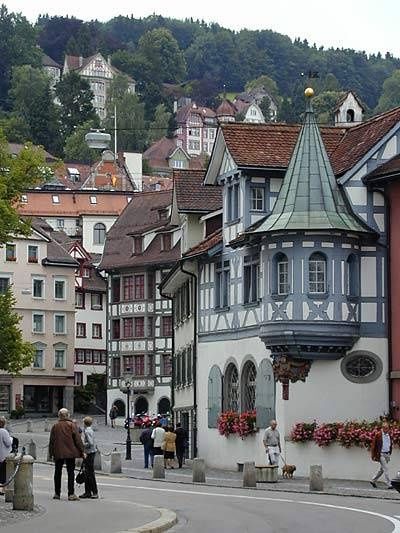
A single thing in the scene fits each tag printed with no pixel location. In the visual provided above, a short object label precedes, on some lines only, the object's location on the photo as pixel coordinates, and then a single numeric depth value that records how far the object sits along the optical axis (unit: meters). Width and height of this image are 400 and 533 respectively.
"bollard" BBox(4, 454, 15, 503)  33.50
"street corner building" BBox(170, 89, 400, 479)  48.97
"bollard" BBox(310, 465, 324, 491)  41.19
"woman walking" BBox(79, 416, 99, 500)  35.28
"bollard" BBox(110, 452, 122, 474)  51.69
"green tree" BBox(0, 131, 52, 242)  57.12
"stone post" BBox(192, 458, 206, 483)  45.84
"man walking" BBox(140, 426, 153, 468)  56.71
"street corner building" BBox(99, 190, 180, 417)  102.25
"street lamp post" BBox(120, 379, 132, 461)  63.31
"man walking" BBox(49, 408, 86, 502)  34.12
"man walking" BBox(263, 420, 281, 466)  47.59
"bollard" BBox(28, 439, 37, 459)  60.91
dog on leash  48.00
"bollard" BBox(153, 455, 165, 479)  49.09
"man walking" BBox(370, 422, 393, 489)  44.03
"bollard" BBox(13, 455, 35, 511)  30.80
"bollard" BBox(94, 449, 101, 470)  52.91
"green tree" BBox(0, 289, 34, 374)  72.62
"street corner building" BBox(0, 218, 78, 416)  112.12
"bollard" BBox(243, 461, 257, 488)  43.56
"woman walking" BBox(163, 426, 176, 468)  55.44
